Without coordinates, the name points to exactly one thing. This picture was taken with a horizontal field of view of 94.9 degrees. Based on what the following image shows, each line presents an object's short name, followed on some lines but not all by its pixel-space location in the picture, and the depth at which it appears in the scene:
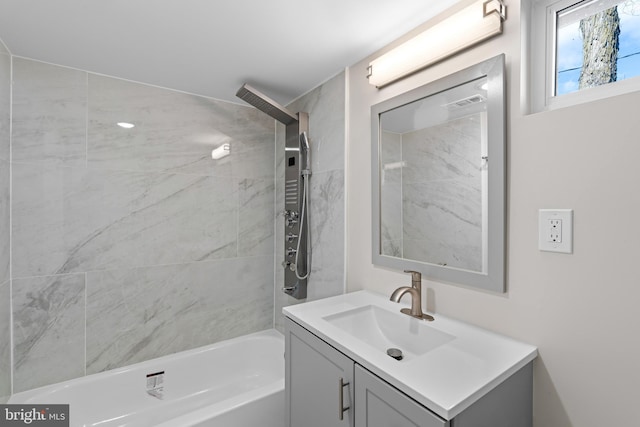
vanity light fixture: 1.04
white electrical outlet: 0.91
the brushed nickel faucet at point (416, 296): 1.22
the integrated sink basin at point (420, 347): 0.76
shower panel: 2.04
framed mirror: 1.06
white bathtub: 1.50
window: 0.87
